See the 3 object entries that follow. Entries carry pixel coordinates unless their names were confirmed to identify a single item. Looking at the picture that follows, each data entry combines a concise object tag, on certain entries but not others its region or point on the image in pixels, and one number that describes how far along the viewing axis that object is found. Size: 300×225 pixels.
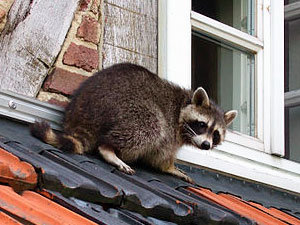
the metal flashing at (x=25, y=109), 4.12
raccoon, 4.20
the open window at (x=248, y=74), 5.38
